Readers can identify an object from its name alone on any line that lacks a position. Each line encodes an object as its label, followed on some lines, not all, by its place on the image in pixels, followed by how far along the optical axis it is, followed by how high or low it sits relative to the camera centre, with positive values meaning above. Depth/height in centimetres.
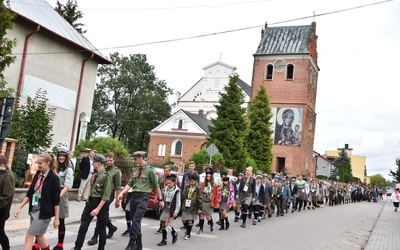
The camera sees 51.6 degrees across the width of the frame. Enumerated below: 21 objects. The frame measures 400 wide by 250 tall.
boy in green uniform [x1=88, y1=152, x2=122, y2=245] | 774 -16
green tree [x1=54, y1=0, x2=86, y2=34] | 4317 +1548
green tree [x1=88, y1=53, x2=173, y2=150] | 6184 +963
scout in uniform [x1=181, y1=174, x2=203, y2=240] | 1030 -73
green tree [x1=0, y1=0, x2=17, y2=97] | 1266 +356
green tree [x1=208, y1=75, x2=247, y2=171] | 3412 +410
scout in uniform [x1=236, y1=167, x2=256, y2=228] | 1426 -42
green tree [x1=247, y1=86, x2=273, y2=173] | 4031 +456
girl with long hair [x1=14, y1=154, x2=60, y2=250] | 604 -63
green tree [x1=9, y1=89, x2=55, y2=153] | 1565 +110
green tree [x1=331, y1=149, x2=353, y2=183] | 7544 +438
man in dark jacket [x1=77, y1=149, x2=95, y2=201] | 1577 -21
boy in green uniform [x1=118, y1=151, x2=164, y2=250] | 800 -44
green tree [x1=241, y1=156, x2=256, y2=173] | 3369 +131
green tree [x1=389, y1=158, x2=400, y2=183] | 4802 +257
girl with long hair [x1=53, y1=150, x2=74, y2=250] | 749 -37
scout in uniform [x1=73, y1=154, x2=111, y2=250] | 727 -68
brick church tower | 4847 +1163
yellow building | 13725 +837
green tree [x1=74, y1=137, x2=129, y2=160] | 1958 +86
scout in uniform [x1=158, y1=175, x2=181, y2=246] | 941 -80
